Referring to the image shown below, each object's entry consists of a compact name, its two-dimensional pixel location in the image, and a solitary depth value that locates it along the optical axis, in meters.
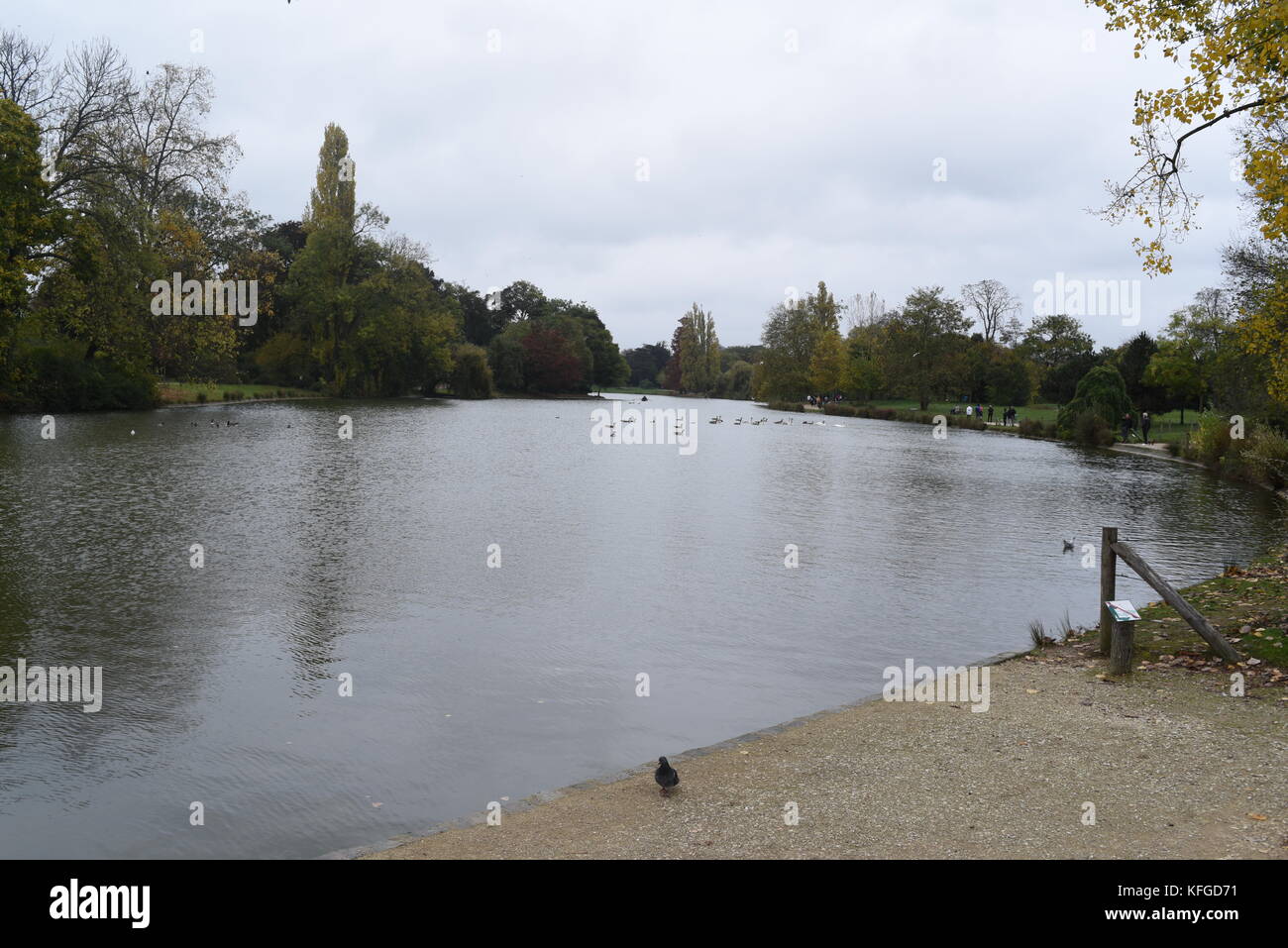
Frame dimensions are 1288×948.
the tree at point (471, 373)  89.44
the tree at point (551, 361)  109.50
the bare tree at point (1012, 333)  97.62
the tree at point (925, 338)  81.25
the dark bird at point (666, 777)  6.23
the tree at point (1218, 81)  9.10
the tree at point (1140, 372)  67.88
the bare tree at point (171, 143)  44.59
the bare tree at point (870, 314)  138.38
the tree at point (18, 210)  32.66
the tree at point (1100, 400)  52.53
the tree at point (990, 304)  100.44
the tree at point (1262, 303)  13.81
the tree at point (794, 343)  100.25
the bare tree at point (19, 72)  36.12
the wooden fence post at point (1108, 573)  9.41
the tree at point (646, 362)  187.12
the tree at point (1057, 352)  82.94
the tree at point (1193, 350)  51.31
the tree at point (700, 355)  141.00
